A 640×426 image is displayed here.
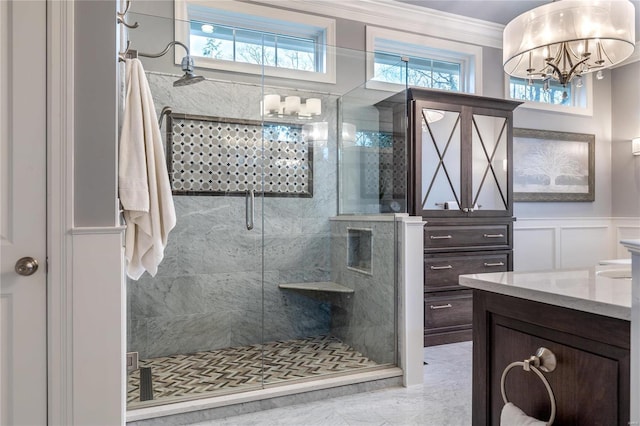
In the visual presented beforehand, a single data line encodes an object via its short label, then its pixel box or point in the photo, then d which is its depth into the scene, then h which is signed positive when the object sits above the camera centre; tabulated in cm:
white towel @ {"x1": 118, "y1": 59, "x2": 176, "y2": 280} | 158 +11
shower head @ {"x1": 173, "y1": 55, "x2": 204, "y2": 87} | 247 +87
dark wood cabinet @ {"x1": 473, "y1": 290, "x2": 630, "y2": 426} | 94 -39
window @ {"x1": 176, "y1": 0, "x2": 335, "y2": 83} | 312 +137
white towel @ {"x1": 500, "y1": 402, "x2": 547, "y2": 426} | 107 -55
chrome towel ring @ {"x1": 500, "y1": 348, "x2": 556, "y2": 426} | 105 -41
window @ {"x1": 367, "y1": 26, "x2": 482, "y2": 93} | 366 +145
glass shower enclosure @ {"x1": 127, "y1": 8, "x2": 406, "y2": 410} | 284 -18
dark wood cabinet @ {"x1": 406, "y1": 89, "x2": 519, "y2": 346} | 329 +15
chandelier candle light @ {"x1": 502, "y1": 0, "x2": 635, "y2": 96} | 197 +88
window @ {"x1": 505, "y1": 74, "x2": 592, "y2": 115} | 424 +121
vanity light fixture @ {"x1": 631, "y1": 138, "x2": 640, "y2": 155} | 425 +66
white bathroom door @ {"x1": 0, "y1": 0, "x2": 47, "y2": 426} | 138 -1
